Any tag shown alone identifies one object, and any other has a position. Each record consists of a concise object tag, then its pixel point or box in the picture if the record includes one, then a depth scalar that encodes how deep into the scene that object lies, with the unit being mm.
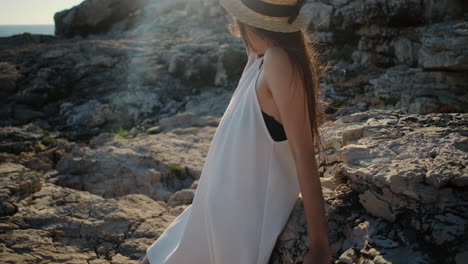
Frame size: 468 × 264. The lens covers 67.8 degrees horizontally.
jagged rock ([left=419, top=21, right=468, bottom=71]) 6020
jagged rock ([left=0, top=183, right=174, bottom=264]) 2598
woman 1468
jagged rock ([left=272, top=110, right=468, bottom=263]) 1337
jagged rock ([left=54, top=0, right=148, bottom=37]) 15820
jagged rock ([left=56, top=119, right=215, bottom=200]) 4453
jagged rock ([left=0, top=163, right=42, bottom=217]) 3023
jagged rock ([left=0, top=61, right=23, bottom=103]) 8586
